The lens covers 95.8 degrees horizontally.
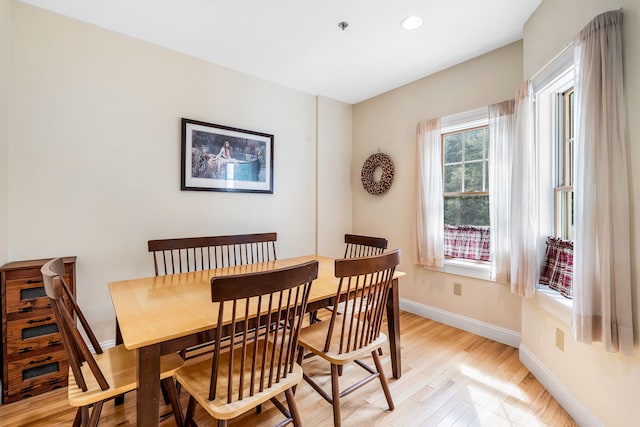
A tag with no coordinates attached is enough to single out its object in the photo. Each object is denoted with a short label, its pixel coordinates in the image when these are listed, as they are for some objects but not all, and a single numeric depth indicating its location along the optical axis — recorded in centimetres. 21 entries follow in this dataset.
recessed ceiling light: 222
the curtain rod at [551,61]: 175
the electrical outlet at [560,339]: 187
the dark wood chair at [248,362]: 110
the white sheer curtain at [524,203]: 212
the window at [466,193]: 287
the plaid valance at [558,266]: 189
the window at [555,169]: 204
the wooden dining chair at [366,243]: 251
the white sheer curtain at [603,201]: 135
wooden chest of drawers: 183
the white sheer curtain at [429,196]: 306
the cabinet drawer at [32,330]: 184
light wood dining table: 111
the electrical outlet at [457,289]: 299
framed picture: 279
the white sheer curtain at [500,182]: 251
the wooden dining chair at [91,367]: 116
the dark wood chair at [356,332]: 149
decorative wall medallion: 359
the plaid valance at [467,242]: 288
